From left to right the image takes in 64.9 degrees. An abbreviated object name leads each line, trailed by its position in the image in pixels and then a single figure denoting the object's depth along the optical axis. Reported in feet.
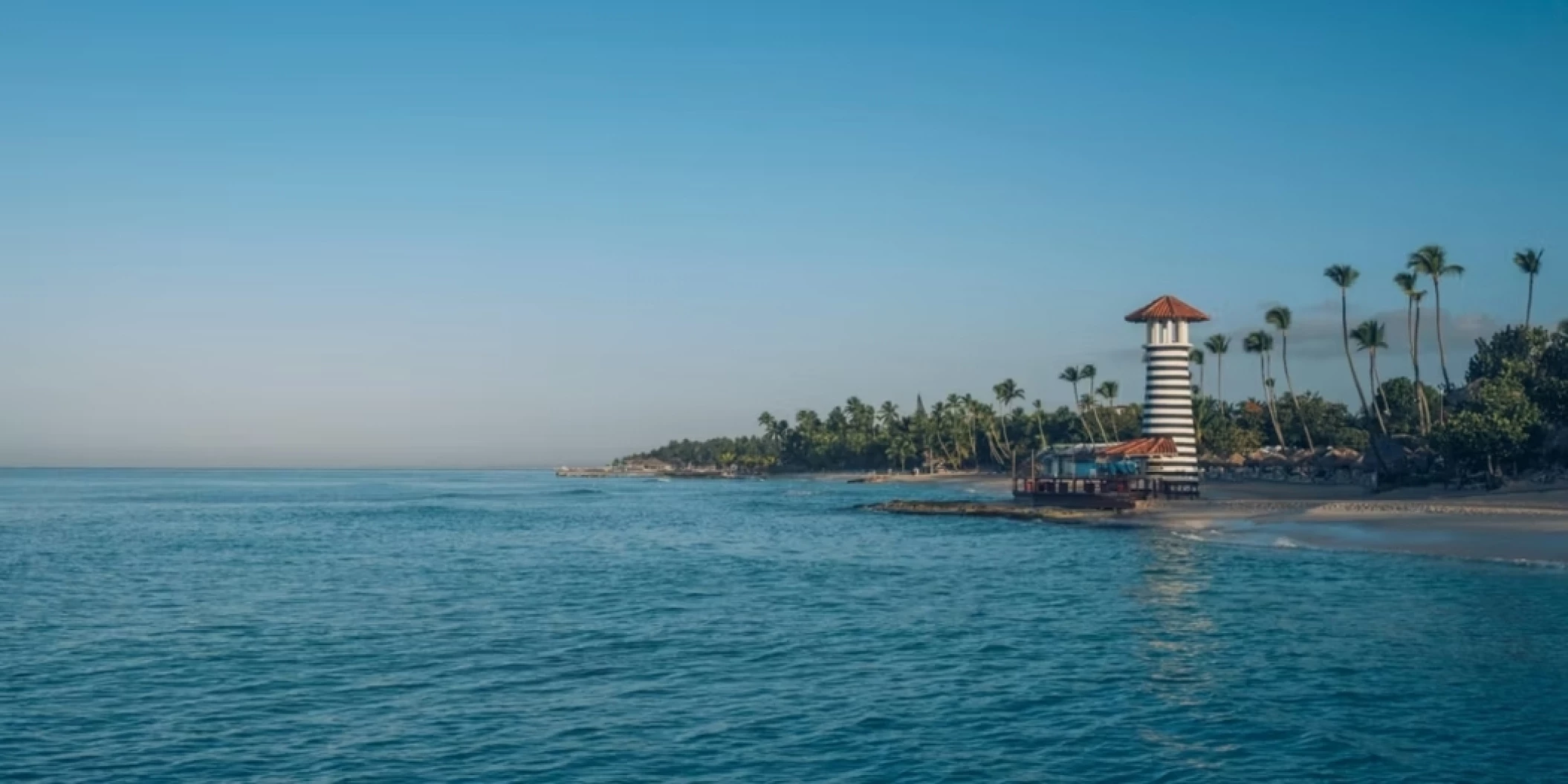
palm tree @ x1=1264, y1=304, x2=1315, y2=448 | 317.01
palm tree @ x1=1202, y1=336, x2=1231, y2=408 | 374.63
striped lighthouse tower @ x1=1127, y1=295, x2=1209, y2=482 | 226.17
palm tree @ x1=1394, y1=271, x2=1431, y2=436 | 260.31
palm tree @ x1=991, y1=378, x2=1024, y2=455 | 528.22
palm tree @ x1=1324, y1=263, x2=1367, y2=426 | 276.62
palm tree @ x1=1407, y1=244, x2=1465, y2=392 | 256.32
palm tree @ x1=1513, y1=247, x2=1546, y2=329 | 269.23
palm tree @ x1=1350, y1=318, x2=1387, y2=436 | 289.12
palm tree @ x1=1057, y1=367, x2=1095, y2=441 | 460.55
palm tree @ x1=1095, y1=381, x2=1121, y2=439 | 456.45
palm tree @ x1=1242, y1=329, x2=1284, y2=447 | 336.49
